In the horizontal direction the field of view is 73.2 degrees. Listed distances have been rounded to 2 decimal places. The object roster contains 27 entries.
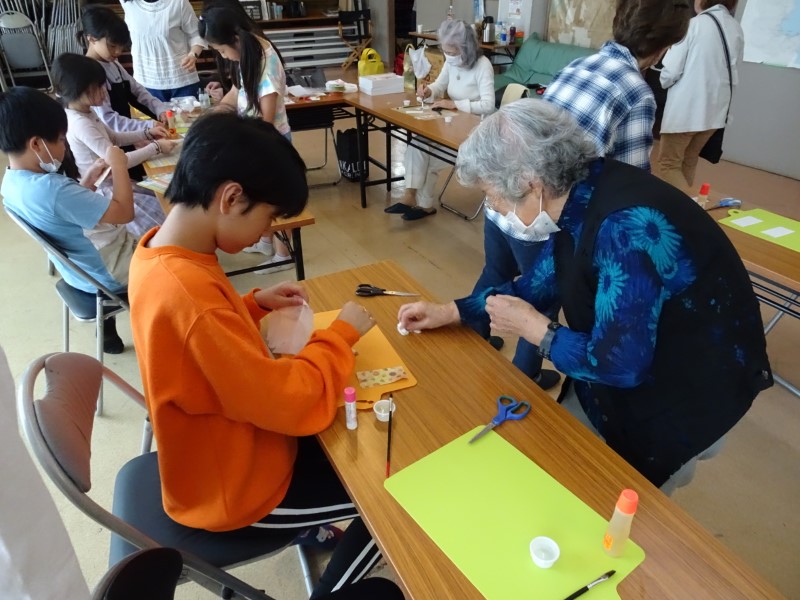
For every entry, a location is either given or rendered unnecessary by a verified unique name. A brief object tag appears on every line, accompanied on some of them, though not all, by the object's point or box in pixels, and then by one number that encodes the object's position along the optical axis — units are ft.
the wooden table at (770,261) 5.49
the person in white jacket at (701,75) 9.93
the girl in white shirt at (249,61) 8.73
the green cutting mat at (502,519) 2.59
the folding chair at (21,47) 21.91
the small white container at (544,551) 2.61
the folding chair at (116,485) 2.71
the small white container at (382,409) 3.51
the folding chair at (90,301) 6.12
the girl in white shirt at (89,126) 7.65
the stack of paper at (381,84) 13.66
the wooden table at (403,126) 10.36
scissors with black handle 4.93
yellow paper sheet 3.80
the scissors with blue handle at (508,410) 3.47
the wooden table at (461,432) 2.59
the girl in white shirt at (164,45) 11.73
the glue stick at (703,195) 7.28
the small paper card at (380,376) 3.87
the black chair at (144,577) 1.89
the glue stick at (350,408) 3.45
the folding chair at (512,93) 12.71
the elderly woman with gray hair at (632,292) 3.29
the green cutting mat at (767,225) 6.29
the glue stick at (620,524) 2.56
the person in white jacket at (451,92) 11.89
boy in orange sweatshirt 2.91
